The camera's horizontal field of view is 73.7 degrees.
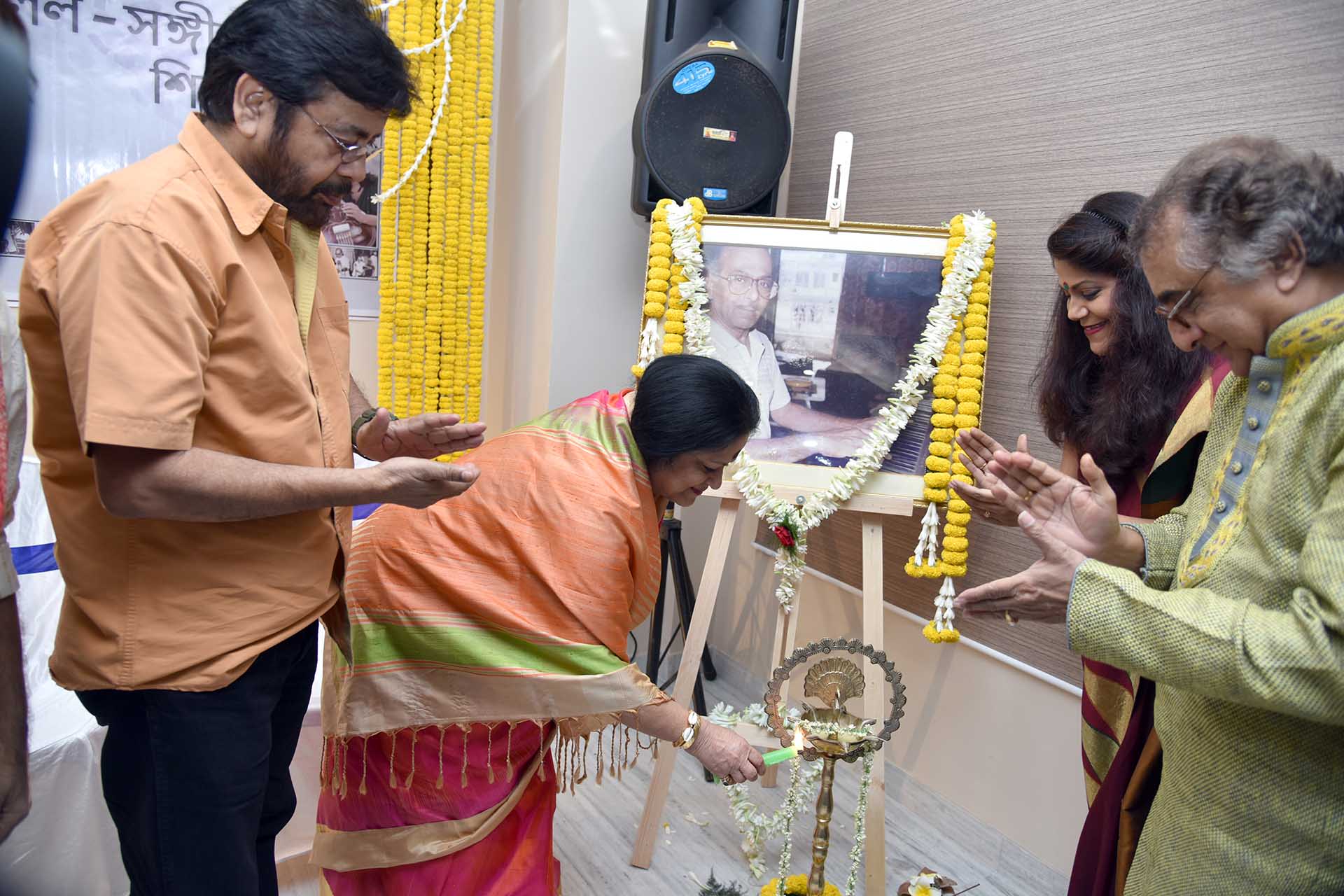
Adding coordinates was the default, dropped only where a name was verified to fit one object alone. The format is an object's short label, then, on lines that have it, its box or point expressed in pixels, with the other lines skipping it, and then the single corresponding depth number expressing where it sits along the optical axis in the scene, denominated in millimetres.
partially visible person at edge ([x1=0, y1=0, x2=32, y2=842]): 472
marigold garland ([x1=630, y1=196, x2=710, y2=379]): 2367
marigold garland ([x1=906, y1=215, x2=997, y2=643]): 2188
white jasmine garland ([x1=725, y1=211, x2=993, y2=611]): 2189
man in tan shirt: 992
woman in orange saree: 1517
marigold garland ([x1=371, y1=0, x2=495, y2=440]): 2947
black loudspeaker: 2596
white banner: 2783
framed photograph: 2270
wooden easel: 2156
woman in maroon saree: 1598
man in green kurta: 888
